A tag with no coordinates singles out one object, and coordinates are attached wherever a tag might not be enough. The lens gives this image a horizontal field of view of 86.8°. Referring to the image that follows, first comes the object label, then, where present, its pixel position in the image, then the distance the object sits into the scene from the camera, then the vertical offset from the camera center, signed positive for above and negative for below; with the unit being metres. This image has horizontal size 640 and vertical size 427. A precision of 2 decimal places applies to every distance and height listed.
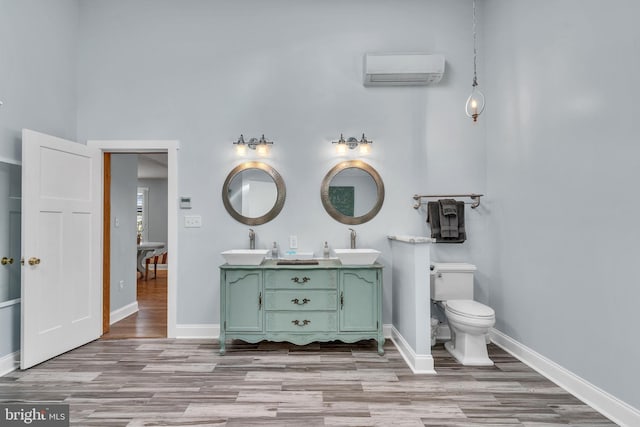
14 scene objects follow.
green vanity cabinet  2.97 -0.70
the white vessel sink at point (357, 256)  2.99 -0.30
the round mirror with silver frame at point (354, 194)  3.47 +0.29
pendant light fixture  2.49 +0.90
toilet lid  2.68 -0.71
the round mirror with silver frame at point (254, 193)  3.45 +0.32
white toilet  2.69 -0.74
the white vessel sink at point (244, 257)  2.96 -0.29
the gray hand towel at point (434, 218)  3.33 +0.04
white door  2.65 -0.18
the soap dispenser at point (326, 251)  3.37 -0.28
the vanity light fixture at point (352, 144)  3.38 +0.80
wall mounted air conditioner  3.27 +1.52
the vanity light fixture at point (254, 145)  3.38 +0.79
